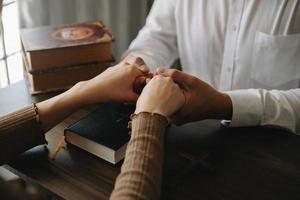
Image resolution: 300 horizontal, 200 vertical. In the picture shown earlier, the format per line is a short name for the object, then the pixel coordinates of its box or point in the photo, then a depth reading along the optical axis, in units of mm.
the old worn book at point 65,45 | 1242
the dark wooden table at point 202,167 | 910
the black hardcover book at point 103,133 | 973
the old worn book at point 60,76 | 1261
